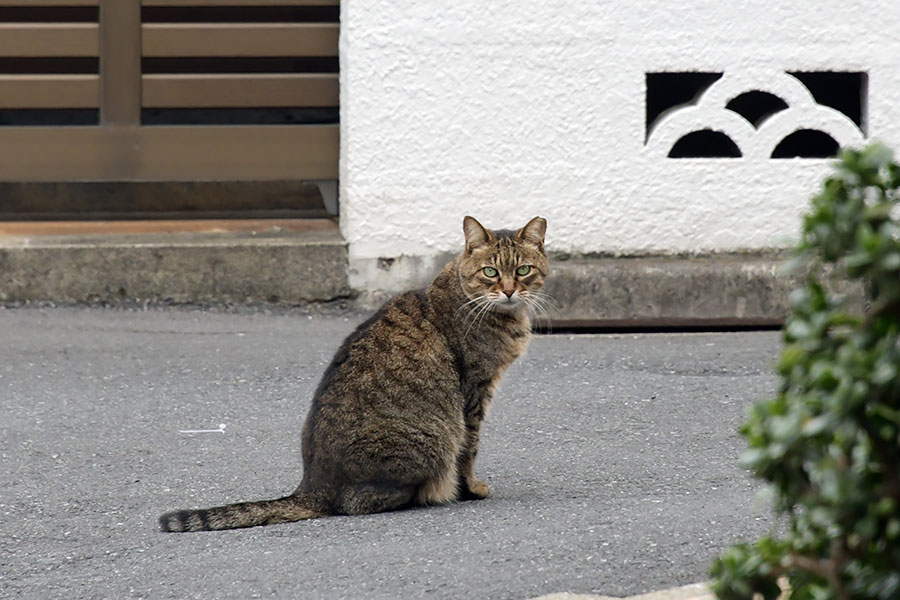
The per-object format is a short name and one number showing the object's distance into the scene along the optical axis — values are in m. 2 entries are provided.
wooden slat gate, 16.48
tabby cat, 8.73
